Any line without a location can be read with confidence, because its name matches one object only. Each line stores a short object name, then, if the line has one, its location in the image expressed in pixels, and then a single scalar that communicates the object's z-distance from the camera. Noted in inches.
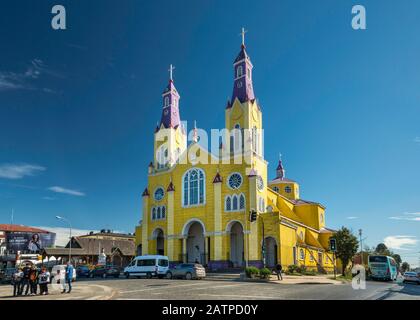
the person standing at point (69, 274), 819.3
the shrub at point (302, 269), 1670.8
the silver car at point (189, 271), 1320.1
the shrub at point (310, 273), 1669.5
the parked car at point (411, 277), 1572.3
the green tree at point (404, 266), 5983.3
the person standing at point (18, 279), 775.7
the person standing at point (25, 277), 782.5
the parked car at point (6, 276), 1229.1
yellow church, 1734.7
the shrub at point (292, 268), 1632.6
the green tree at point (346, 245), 1951.3
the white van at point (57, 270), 860.5
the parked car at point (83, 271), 1667.1
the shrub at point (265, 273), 1256.4
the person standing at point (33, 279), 799.8
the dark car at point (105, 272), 1601.9
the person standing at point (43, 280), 789.2
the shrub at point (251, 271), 1290.6
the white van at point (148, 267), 1424.7
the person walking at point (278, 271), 1243.2
